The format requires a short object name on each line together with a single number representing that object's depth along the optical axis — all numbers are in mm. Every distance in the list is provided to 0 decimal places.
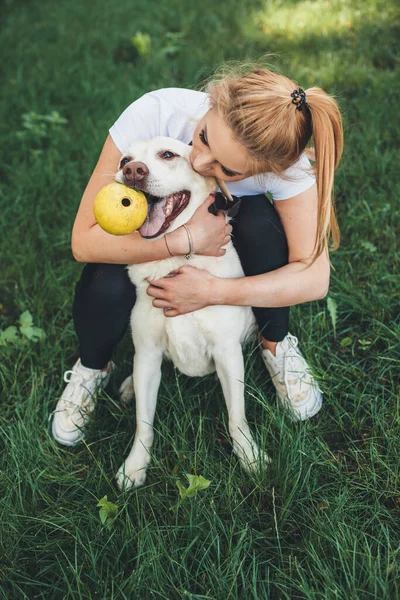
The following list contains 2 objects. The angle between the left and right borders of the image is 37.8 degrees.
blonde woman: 1798
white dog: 1929
